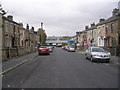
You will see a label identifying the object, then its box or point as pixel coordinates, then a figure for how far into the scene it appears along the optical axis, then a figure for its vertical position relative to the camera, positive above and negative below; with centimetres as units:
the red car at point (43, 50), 2047 -117
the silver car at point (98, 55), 1157 -121
